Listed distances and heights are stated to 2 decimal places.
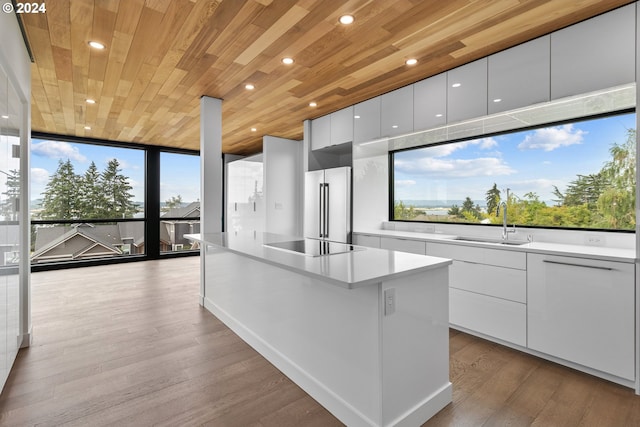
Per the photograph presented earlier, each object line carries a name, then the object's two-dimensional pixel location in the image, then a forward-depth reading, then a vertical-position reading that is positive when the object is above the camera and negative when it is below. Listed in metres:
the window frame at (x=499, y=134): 2.57 +0.80
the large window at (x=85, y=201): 5.77 +0.20
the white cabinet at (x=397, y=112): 3.36 +1.11
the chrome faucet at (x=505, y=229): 3.06 -0.19
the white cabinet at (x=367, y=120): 3.72 +1.12
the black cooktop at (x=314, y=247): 2.24 -0.29
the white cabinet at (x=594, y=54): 2.05 +1.10
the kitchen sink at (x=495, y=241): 2.81 -0.30
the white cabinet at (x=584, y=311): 2.03 -0.72
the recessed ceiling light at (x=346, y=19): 2.16 +1.35
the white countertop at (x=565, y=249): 2.09 -0.30
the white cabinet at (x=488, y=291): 2.51 -0.70
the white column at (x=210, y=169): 3.69 +0.50
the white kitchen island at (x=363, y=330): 1.58 -0.70
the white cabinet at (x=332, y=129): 4.11 +1.15
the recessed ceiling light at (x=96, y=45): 2.52 +1.37
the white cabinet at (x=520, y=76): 2.41 +1.09
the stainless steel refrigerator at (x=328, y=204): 4.12 +0.09
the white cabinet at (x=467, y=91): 2.76 +1.10
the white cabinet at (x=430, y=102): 3.05 +1.10
